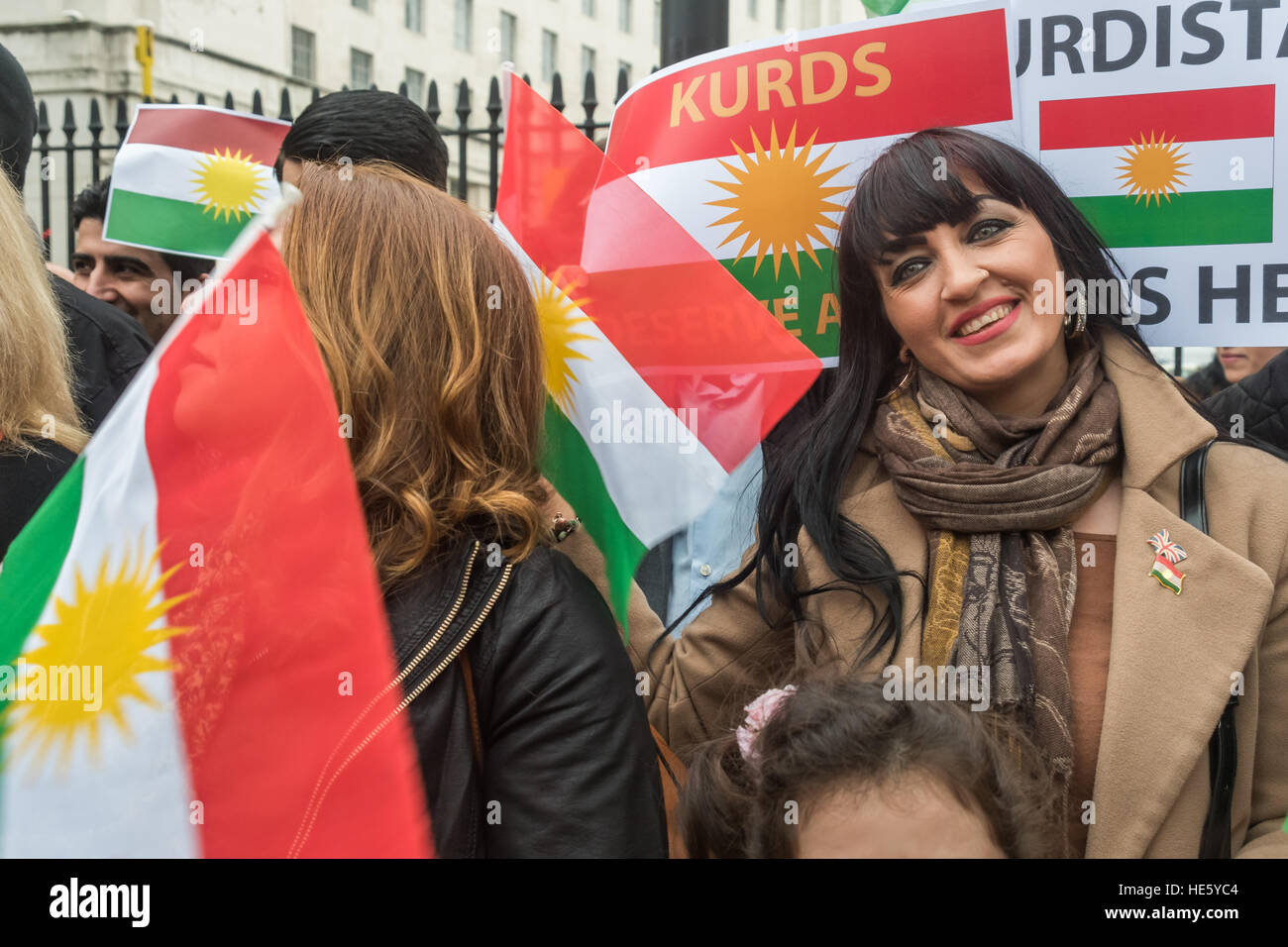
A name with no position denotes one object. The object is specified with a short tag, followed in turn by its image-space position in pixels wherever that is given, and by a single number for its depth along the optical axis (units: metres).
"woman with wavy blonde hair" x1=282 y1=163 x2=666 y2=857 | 1.44
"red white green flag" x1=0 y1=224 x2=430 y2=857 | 1.31
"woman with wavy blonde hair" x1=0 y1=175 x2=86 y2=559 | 1.85
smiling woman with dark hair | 1.79
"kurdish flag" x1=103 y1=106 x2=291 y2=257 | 3.79
